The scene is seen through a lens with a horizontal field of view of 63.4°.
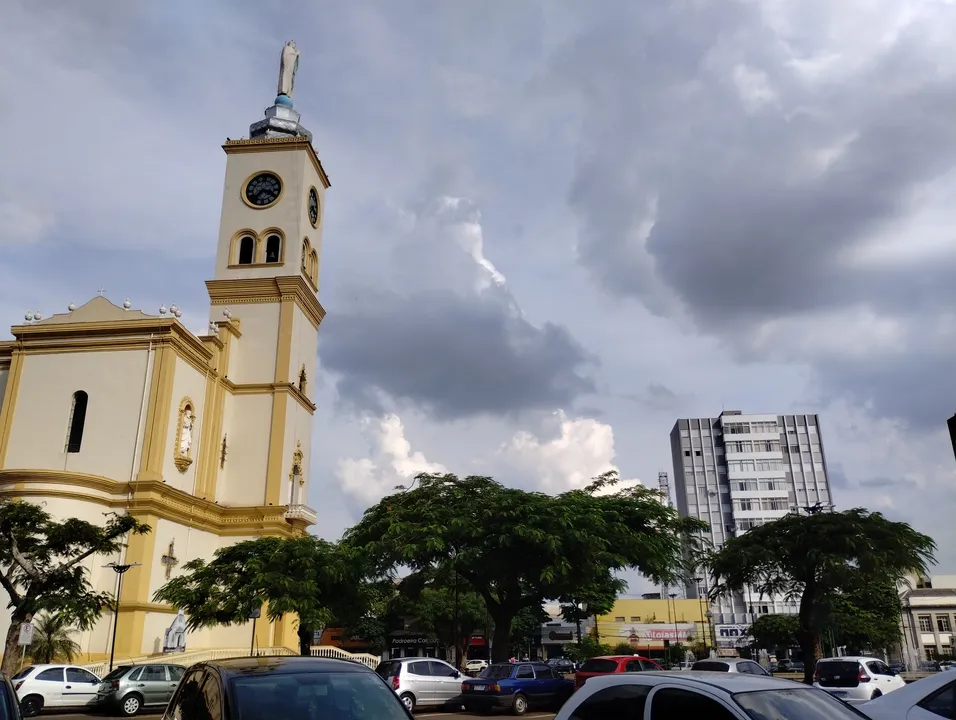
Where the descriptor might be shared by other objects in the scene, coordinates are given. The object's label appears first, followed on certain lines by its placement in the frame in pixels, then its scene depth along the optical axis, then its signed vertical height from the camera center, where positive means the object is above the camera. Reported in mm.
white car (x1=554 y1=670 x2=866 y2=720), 5293 -493
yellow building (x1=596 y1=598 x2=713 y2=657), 71625 +275
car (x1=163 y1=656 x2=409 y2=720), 5406 -427
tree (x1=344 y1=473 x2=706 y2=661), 26812 +2983
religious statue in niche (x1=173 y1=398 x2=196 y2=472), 34562 +8371
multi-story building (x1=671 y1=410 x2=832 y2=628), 86812 +16998
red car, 18564 -870
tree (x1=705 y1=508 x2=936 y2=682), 26047 +2350
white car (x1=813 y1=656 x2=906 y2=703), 17203 -1134
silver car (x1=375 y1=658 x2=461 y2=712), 20484 -1306
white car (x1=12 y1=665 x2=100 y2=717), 19203 -1328
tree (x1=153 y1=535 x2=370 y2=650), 25469 +1458
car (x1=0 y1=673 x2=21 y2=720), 5883 -513
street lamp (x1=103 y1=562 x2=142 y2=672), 25484 +1723
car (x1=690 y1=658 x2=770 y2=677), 18688 -909
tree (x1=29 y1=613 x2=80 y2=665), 26516 -369
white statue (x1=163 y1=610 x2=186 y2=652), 30438 -199
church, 30938 +9707
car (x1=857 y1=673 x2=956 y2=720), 6875 -663
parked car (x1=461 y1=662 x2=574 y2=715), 19469 -1468
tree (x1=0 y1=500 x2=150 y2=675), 21141 +1947
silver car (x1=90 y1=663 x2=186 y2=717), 19688 -1410
